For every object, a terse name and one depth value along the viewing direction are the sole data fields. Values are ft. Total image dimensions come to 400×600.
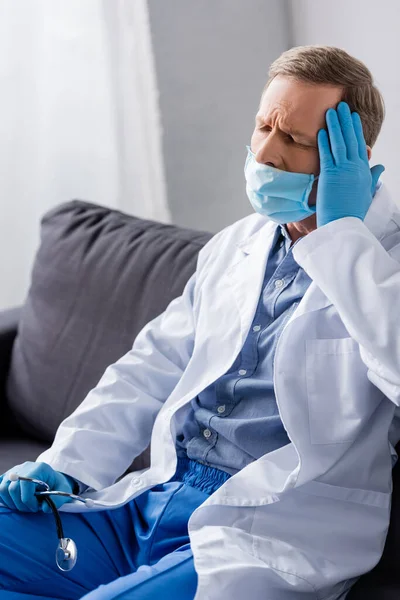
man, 8.08
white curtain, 11.92
